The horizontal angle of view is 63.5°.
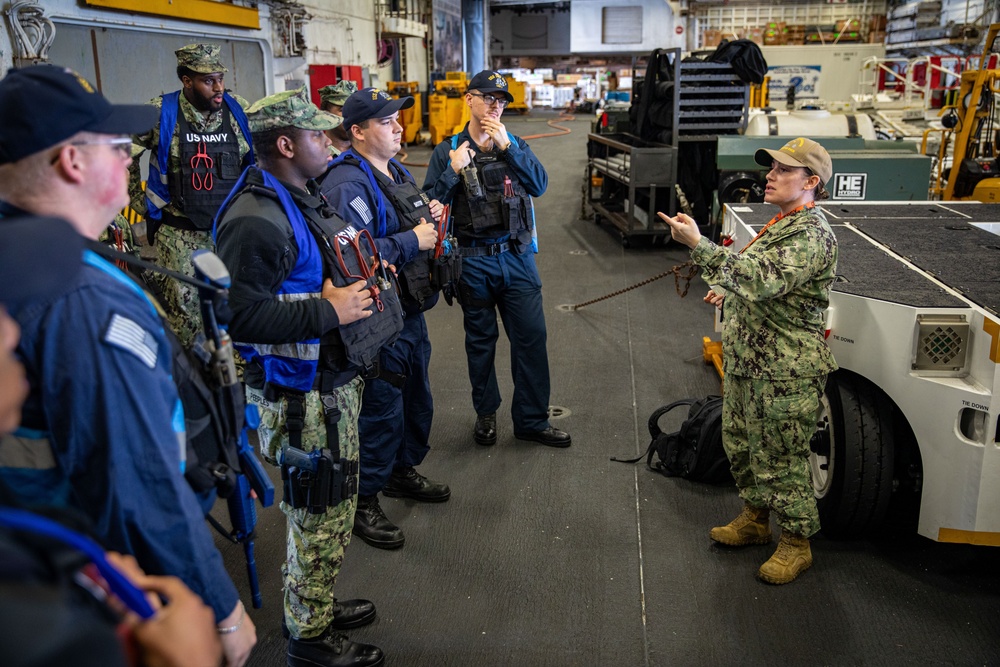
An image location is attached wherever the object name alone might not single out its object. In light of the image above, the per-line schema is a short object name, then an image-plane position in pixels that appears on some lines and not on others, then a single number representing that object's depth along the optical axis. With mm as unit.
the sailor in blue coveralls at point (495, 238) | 4301
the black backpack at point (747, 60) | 9336
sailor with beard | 4621
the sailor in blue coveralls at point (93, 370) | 1396
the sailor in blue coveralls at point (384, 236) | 3324
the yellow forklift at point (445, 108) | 21375
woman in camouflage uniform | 3031
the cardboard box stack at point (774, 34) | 27291
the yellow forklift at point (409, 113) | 20494
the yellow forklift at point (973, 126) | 7503
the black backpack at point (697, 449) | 4152
